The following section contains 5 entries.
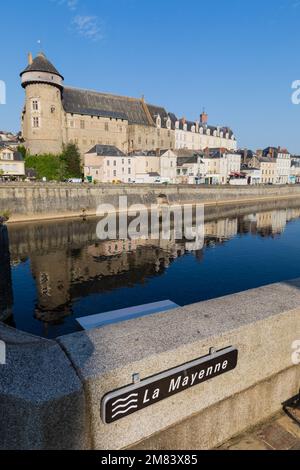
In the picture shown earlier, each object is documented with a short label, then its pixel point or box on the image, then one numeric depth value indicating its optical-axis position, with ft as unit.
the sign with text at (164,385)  10.39
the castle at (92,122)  206.59
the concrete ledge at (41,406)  9.36
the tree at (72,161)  218.18
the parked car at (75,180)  201.05
